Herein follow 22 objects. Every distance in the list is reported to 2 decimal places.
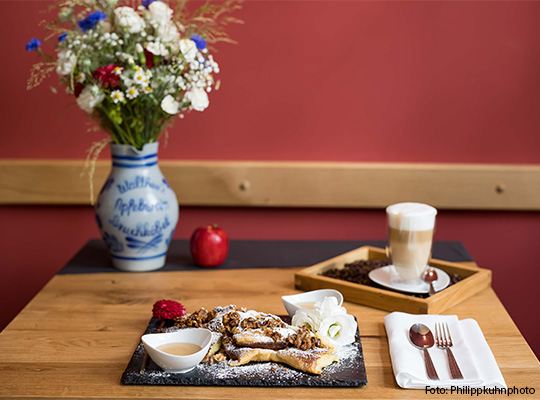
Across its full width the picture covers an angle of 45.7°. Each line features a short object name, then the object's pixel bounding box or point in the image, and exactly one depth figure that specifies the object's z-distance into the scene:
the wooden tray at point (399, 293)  1.35
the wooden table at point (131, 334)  1.03
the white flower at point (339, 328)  1.17
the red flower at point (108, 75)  1.49
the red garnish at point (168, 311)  1.27
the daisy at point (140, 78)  1.48
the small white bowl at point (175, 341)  1.04
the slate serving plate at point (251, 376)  1.04
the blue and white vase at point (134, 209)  1.60
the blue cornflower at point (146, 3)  1.57
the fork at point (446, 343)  1.07
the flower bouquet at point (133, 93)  1.50
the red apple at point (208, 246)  1.67
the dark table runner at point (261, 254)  1.71
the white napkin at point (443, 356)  1.04
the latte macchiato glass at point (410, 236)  1.42
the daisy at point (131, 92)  1.49
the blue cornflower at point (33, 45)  1.50
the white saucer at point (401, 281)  1.43
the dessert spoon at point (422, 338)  1.13
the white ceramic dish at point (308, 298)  1.29
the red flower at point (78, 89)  1.55
